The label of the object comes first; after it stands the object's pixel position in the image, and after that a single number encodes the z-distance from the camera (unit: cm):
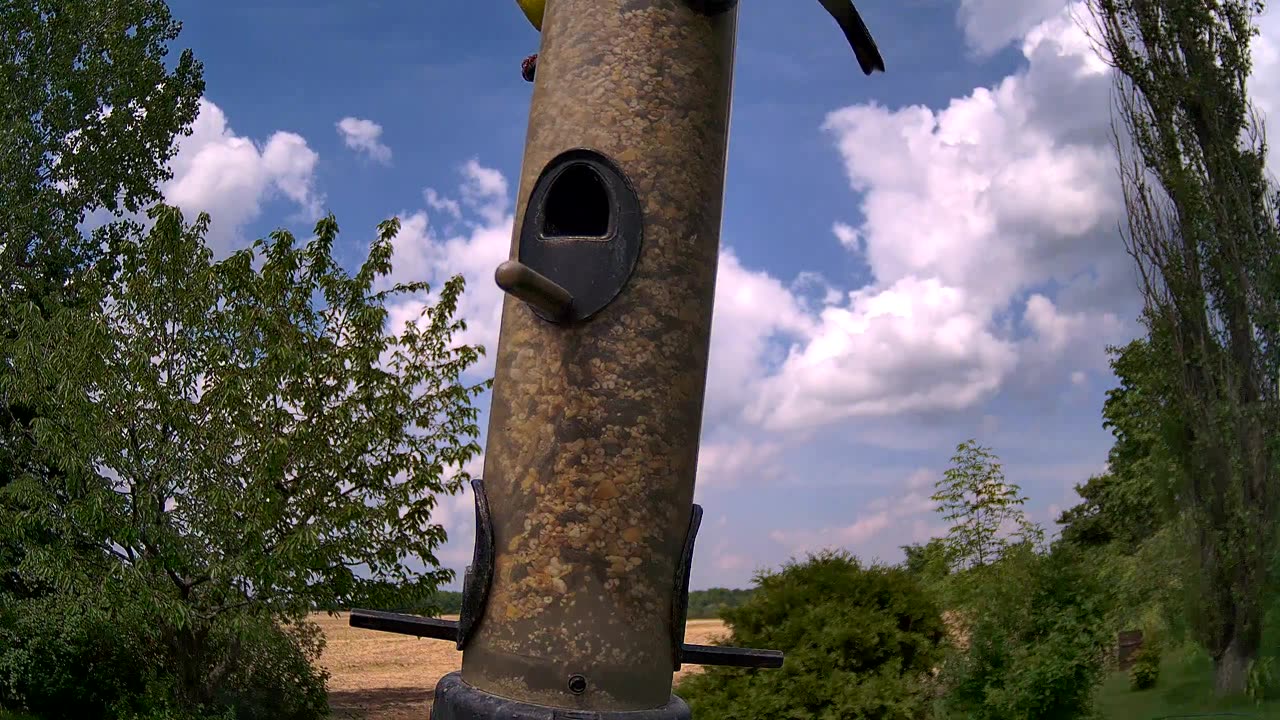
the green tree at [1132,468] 1411
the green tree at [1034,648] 941
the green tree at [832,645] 783
